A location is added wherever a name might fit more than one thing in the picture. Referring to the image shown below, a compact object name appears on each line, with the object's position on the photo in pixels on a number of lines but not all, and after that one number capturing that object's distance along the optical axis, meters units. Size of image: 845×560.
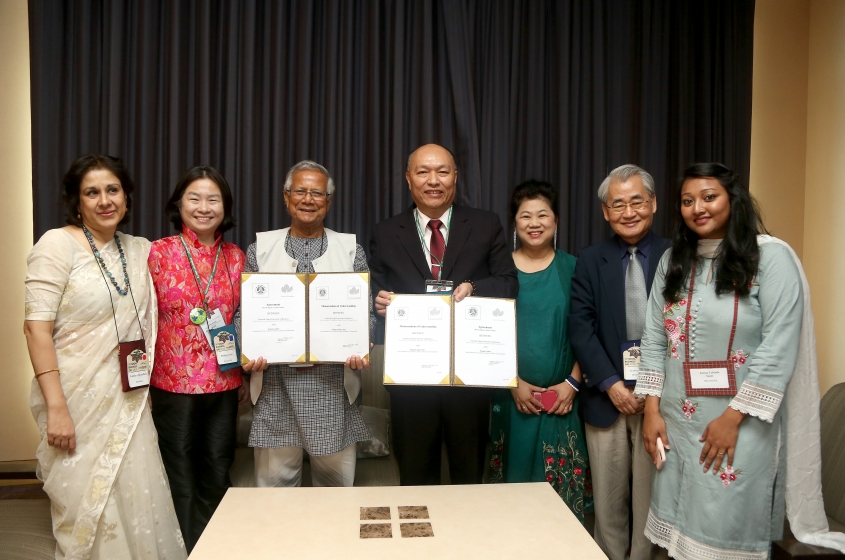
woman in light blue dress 1.74
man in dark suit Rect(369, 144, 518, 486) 2.29
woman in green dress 2.35
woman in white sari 1.96
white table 1.47
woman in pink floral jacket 2.18
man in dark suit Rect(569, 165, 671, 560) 2.19
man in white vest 2.27
